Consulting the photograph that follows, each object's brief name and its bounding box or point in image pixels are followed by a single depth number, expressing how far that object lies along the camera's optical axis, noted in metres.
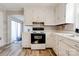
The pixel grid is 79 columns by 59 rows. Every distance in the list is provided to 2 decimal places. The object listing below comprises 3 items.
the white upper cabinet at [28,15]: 2.45
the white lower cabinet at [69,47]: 0.77
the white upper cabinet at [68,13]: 1.58
